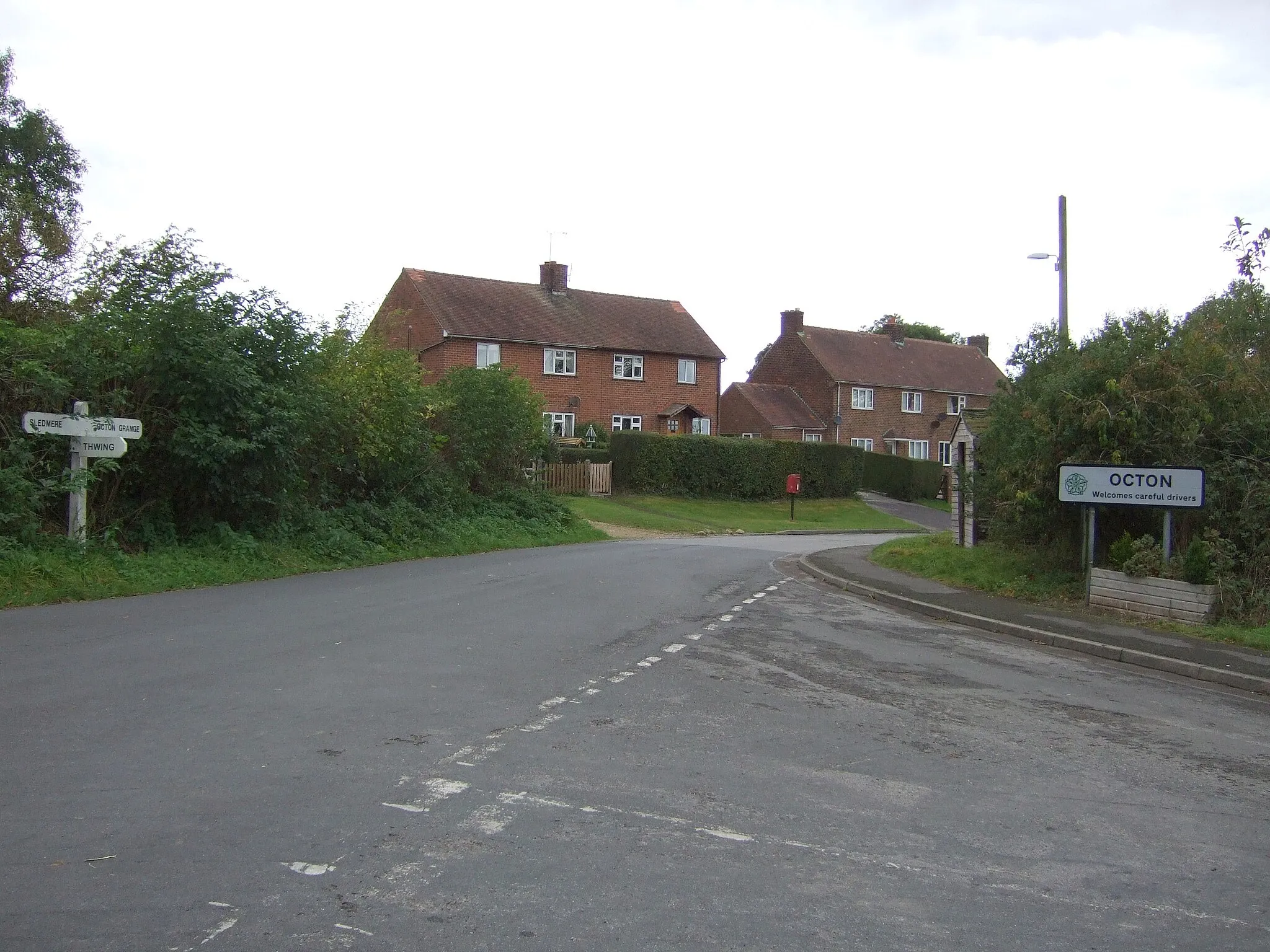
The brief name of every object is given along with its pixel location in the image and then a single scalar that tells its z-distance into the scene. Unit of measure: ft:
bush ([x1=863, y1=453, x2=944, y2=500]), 190.19
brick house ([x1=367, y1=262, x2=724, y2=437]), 161.48
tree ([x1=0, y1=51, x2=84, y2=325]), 76.54
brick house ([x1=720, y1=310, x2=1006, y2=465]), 213.05
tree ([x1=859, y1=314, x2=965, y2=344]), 317.22
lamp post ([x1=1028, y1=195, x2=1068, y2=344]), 67.56
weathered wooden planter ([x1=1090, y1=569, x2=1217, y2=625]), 46.09
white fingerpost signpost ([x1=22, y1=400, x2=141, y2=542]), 50.96
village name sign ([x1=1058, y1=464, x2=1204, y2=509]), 47.24
